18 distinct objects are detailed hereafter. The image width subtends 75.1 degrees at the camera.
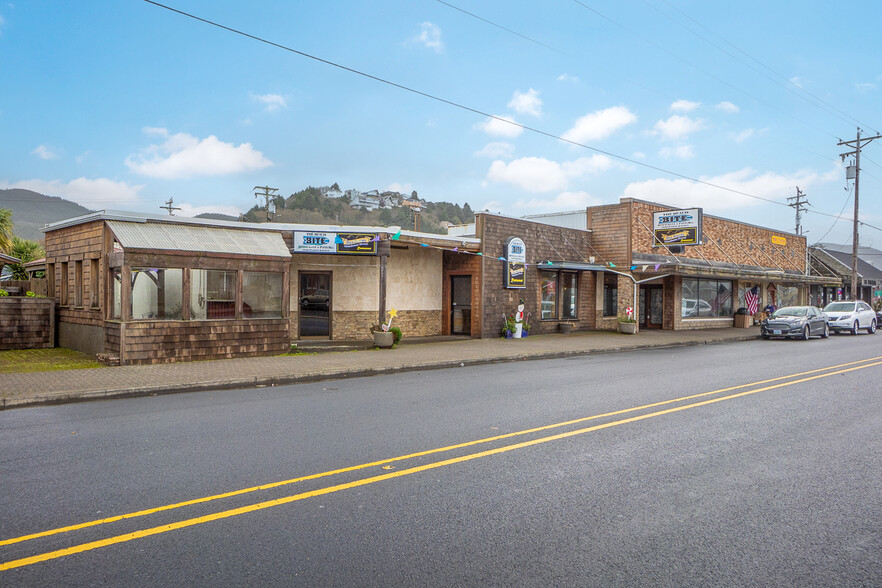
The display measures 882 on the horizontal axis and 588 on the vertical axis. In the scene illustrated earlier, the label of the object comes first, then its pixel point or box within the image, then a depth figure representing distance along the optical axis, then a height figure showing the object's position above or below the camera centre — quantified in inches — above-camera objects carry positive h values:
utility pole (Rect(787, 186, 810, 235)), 2160.9 +358.8
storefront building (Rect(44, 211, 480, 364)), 522.9 +16.4
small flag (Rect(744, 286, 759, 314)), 1286.9 -1.7
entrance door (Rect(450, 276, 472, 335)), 844.0 -9.6
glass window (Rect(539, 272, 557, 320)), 924.0 +5.6
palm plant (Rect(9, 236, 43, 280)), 1355.8 +121.3
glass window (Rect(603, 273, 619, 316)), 1035.3 +8.0
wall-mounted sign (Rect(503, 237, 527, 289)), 841.5 +51.5
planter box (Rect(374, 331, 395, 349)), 664.4 -47.0
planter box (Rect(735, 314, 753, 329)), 1206.9 -47.8
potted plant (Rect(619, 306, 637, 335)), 970.7 -45.1
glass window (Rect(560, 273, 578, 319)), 966.4 +4.1
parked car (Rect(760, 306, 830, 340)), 946.1 -42.3
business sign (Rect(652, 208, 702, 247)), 962.7 +122.4
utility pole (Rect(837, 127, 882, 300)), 1373.8 +282.5
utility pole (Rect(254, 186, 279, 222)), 1936.6 +362.3
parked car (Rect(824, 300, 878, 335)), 1079.6 -34.2
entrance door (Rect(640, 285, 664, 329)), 1113.4 -15.9
